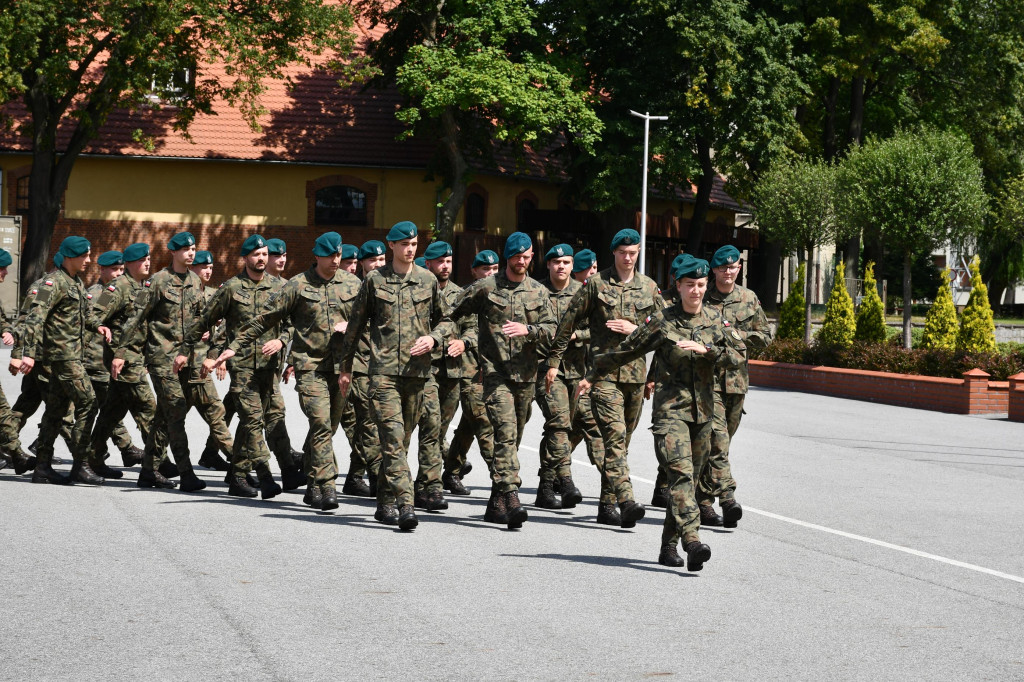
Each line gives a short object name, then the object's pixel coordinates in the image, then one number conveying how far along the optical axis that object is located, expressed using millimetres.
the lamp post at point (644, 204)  39188
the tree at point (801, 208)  31547
